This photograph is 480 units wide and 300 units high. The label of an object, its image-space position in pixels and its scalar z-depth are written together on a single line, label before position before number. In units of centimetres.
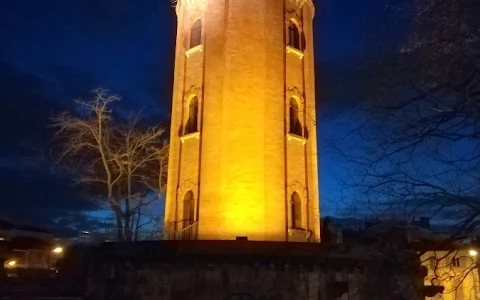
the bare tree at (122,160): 2227
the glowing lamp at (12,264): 2561
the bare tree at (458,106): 593
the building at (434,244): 613
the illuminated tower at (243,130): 1906
